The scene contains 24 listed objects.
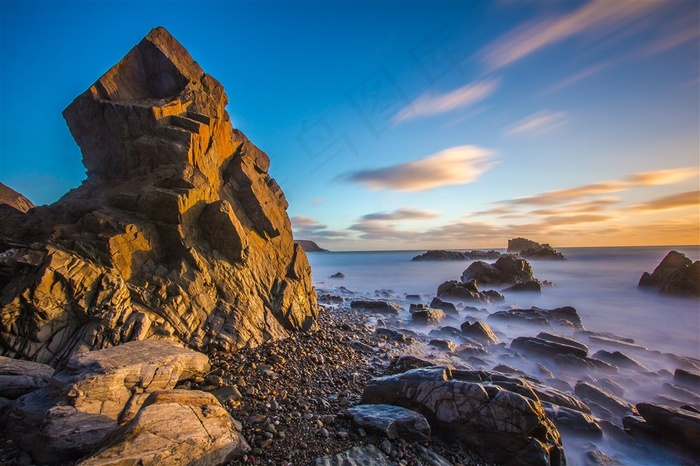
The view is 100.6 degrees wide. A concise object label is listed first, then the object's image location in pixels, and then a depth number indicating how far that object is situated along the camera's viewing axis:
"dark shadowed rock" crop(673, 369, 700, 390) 12.48
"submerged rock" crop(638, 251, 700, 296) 32.62
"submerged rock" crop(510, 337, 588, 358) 14.64
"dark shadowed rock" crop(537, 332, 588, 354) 15.70
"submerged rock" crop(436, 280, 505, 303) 30.42
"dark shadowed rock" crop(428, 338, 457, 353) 15.45
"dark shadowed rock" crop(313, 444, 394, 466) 5.84
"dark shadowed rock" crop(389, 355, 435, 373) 11.11
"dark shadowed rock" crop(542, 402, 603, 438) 8.51
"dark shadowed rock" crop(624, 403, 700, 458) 7.89
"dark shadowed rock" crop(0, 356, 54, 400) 6.84
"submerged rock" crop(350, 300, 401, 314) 23.98
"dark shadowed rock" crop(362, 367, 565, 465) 6.62
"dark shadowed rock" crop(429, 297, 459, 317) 24.61
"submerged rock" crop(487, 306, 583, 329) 21.61
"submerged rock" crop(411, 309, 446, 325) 20.77
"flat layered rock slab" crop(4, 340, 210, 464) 5.23
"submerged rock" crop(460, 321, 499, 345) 17.34
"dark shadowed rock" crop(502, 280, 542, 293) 36.47
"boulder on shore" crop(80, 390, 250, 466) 4.56
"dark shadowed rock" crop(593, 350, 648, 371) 14.36
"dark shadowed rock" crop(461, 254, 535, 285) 41.00
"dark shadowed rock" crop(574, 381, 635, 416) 10.01
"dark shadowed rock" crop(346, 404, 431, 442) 6.75
